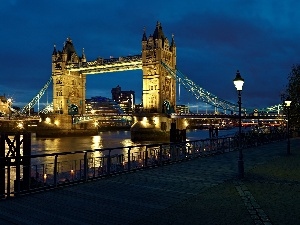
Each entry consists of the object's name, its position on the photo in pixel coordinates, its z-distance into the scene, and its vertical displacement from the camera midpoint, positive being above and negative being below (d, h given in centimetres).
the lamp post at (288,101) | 2138 +119
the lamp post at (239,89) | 1205 +118
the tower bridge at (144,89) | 7525 +852
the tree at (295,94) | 2708 +203
